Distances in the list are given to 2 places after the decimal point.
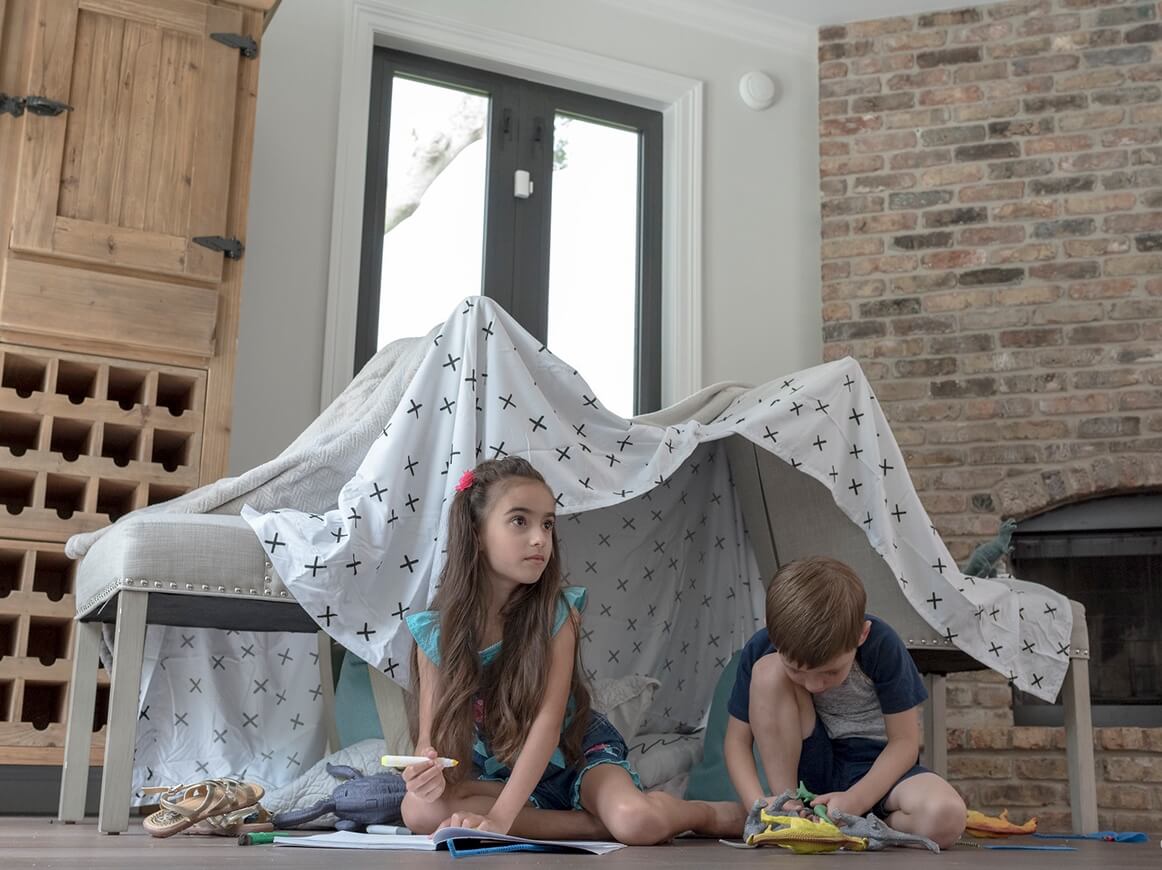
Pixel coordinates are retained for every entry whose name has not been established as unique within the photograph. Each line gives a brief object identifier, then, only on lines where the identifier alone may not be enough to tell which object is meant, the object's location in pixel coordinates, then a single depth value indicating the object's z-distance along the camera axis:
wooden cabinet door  2.97
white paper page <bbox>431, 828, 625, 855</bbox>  1.67
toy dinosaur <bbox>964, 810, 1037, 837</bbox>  2.56
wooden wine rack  2.79
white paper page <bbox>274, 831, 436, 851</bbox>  1.73
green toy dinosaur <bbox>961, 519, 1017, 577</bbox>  3.08
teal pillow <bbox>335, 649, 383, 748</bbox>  2.69
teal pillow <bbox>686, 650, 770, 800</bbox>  2.63
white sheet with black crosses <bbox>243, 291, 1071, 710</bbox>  2.19
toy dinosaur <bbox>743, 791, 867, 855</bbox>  1.86
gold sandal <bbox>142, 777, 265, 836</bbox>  1.95
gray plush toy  2.10
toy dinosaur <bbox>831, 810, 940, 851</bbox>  1.95
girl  1.99
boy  2.06
